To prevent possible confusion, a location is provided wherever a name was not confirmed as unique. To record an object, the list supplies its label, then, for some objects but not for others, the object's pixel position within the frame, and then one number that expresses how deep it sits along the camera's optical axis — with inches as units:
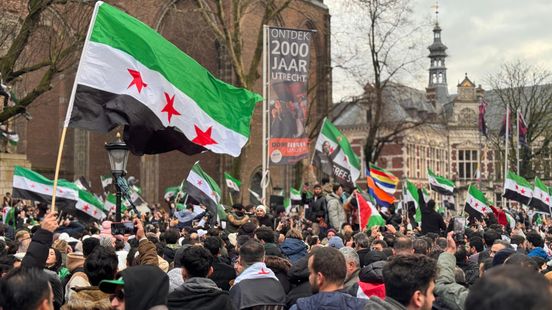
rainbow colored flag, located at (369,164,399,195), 908.0
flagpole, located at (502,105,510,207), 1415.8
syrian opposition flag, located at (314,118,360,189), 868.6
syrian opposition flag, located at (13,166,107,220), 664.4
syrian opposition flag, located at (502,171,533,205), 968.0
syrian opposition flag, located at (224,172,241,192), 995.3
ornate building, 2878.9
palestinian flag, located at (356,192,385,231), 625.6
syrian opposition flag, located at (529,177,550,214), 1004.5
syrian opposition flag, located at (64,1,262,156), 332.2
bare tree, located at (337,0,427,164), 1477.6
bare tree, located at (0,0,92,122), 644.7
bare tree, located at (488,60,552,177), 2126.0
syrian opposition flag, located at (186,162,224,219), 692.1
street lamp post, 467.2
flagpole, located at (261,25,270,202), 776.9
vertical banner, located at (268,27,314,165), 787.4
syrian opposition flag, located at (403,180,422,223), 1015.4
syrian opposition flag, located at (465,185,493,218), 832.9
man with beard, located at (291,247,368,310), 201.9
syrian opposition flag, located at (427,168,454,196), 1131.3
